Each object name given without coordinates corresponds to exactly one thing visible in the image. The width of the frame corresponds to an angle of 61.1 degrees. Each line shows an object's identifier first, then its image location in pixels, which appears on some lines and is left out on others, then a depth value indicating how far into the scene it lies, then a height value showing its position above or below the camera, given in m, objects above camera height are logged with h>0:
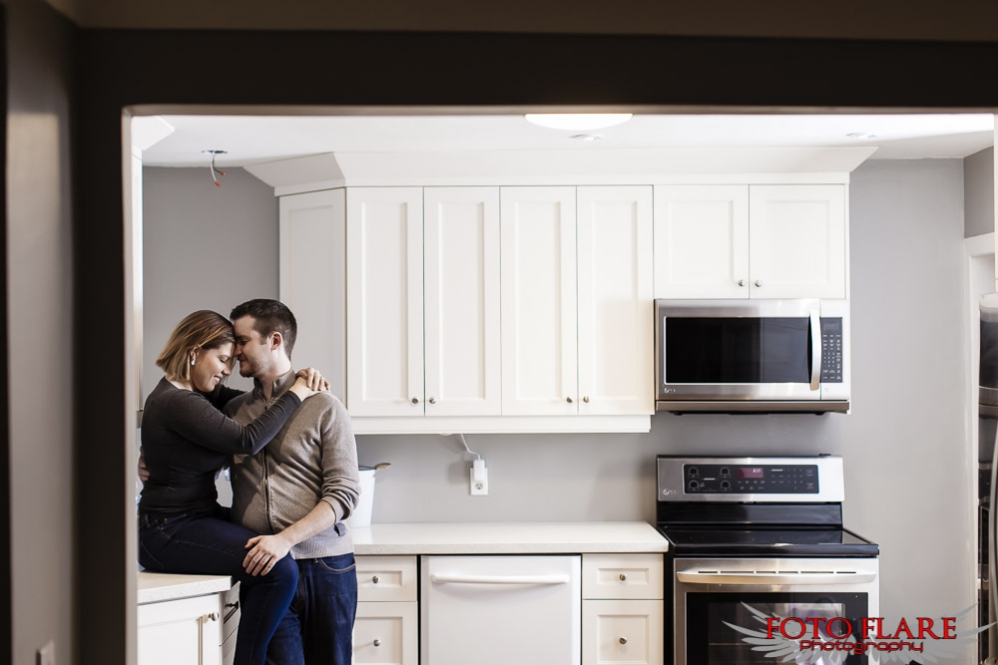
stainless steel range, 2.96 -0.90
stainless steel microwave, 3.14 -0.08
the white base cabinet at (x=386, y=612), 3.03 -1.01
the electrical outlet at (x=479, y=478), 3.45 -0.60
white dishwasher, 3.02 -1.04
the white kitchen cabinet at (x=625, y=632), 3.04 -1.09
